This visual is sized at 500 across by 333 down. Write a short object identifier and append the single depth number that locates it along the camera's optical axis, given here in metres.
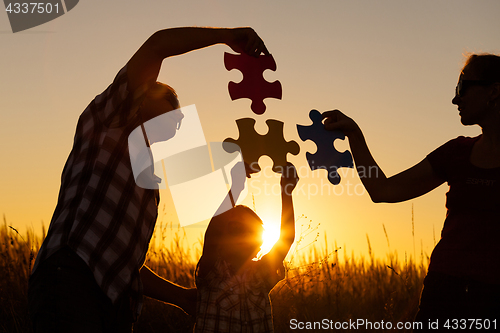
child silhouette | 2.76
